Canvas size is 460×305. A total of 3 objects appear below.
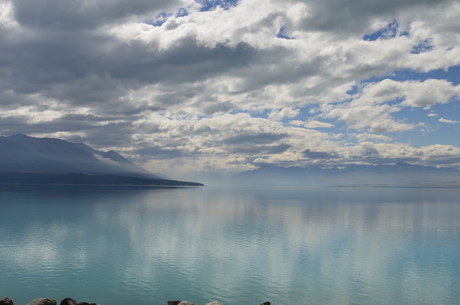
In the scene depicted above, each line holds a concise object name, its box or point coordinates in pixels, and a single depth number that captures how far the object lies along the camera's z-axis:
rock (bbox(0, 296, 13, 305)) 24.70
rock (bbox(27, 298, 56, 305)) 24.56
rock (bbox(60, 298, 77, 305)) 25.20
